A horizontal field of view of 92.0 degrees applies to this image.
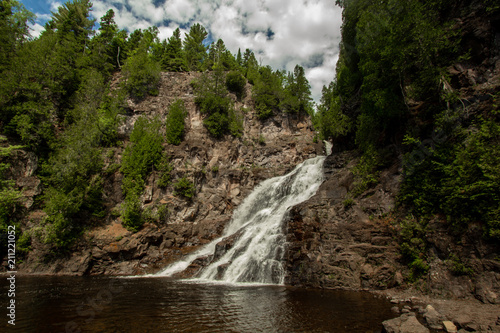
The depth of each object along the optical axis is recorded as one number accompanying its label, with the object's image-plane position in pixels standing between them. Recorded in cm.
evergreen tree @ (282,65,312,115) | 4097
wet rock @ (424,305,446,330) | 649
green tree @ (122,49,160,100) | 3709
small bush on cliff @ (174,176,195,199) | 2769
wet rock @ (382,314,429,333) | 592
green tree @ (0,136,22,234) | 2008
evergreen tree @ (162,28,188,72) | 4594
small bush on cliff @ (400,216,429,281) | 1109
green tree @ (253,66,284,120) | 4006
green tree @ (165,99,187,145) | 3234
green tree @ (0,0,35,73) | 2775
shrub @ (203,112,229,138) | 3484
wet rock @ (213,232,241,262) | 1823
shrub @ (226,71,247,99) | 4094
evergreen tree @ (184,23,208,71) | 5006
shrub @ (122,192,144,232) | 2392
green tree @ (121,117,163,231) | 2419
